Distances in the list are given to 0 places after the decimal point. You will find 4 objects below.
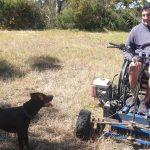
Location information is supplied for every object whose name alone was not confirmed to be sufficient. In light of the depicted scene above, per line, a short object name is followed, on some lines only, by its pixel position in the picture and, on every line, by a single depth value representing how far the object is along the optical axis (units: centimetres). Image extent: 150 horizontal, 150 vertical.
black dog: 300
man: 344
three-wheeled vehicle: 315
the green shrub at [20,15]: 1365
